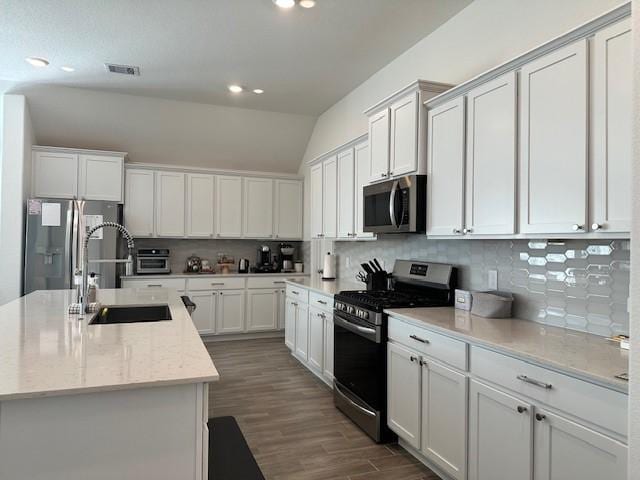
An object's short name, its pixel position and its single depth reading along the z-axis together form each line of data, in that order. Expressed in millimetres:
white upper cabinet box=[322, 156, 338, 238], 4566
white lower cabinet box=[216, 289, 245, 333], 5812
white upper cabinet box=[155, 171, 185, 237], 5809
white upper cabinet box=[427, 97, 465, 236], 2631
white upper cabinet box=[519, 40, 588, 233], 1849
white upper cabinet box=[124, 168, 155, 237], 5660
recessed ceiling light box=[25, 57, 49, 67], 4148
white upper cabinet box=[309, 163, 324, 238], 4977
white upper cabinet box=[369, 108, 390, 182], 3361
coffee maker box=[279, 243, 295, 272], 6398
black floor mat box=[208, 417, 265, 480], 1637
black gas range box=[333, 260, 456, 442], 2867
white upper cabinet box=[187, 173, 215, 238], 5961
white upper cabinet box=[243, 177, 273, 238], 6258
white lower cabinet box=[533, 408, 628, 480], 1442
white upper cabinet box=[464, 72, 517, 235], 2234
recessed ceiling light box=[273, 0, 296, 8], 3035
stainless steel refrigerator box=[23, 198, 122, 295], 4859
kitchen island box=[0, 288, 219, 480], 1256
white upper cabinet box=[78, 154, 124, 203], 5320
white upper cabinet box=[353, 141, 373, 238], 3920
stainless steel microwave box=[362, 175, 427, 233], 2979
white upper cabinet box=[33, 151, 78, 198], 5160
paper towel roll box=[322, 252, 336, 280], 5109
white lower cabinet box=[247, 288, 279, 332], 5969
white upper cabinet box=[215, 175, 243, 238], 6117
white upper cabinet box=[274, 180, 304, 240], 6422
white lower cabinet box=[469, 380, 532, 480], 1780
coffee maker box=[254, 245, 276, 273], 6277
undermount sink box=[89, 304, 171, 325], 2785
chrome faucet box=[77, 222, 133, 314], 2393
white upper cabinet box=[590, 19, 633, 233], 1667
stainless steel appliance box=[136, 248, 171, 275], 5586
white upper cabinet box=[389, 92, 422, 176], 3012
